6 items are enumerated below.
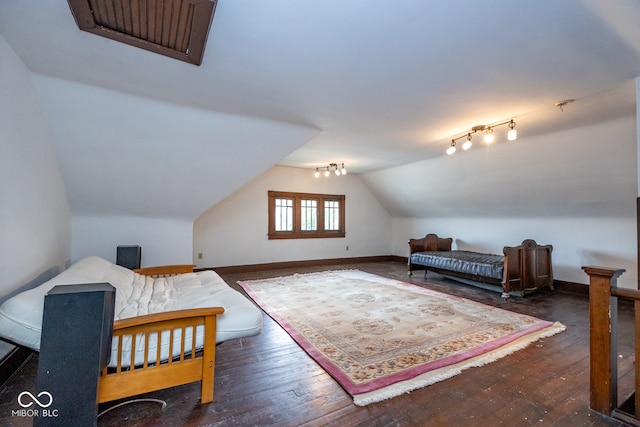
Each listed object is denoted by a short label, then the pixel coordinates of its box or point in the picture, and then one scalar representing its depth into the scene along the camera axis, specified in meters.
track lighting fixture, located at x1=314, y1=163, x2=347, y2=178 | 5.67
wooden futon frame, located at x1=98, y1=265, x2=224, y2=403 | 1.52
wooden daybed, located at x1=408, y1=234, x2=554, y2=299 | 4.00
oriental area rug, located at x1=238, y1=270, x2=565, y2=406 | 2.01
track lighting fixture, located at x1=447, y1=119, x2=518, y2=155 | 2.98
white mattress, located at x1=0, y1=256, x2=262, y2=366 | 1.40
